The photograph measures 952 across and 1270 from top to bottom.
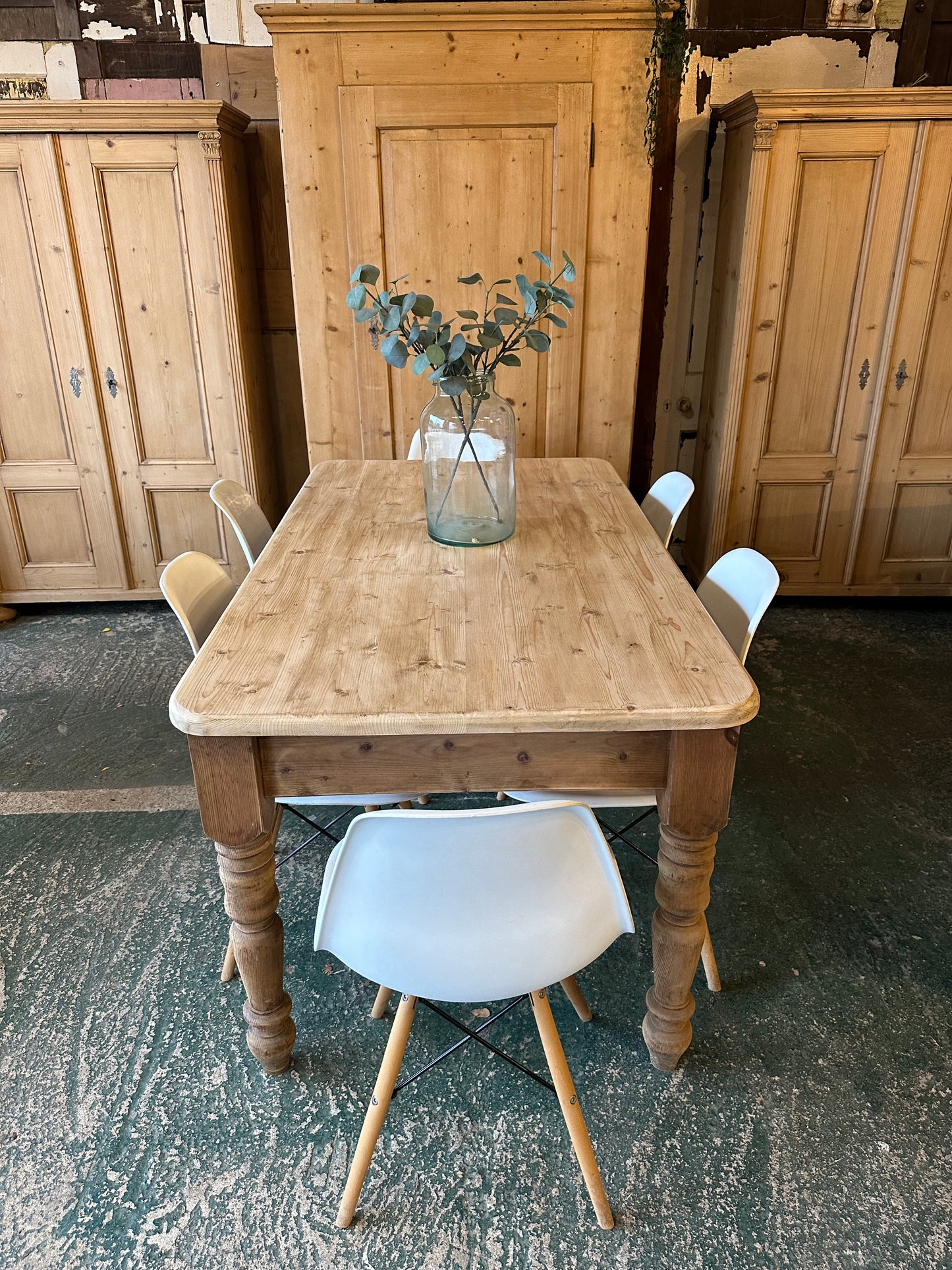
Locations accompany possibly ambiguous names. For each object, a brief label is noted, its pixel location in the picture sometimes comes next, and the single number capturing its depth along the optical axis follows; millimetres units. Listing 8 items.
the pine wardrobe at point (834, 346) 3117
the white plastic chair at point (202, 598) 1739
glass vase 1961
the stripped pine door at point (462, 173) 2816
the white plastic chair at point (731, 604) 1730
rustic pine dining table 1353
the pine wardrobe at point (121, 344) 3121
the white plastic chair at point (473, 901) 1077
